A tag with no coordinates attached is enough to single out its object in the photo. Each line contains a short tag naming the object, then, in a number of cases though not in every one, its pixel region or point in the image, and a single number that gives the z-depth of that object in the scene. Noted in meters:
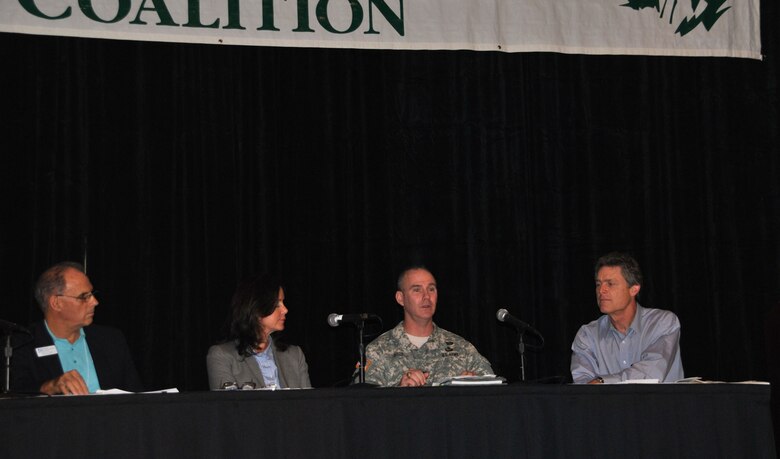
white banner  5.16
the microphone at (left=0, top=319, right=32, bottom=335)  3.59
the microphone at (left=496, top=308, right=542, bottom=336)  3.99
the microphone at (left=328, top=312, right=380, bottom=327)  4.05
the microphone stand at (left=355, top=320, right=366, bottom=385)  3.94
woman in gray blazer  4.63
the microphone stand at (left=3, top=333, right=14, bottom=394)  3.55
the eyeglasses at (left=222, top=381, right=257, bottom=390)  3.71
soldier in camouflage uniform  4.93
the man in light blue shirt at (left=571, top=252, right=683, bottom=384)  4.76
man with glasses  4.24
